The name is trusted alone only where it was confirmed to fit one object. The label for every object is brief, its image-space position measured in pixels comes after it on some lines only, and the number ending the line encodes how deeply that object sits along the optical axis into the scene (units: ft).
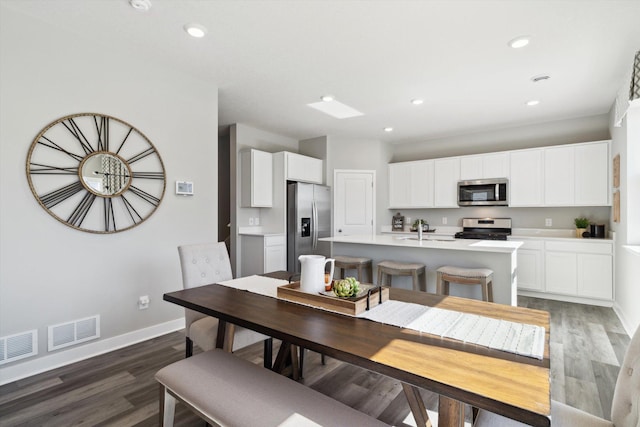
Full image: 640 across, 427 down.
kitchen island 9.80
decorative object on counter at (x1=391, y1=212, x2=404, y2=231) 20.10
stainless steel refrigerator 16.80
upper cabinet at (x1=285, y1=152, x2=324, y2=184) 17.07
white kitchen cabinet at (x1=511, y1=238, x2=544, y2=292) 14.83
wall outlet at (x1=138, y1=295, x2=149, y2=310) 9.71
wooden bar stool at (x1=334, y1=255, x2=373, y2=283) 12.14
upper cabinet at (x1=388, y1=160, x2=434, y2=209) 18.93
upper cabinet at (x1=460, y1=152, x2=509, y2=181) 16.48
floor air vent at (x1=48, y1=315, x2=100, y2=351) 8.03
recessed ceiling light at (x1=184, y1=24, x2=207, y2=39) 8.07
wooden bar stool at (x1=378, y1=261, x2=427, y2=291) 10.69
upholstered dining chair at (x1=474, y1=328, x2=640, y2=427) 3.06
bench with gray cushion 3.70
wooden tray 4.72
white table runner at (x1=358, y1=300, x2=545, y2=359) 3.59
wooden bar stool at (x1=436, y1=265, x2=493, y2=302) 9.36
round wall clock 7.95
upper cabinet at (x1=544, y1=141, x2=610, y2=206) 13.99
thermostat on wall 10.61
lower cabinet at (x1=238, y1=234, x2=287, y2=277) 15.75
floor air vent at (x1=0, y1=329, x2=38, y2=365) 7.30
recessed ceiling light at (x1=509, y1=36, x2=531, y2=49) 8.49
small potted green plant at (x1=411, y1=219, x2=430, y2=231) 19.12
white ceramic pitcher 5.50
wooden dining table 2.67
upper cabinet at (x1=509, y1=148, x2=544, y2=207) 15.55
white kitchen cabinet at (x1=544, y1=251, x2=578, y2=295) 14.03
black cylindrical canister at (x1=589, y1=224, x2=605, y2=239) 14.17
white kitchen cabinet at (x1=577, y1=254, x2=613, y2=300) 13.29
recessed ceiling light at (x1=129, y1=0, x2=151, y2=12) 7.14
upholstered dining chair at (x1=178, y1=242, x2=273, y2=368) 6.56
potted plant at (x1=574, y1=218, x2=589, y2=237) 14.51
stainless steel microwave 16.47
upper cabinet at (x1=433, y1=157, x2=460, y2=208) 17.98
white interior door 19.25
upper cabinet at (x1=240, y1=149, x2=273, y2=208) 16.29
